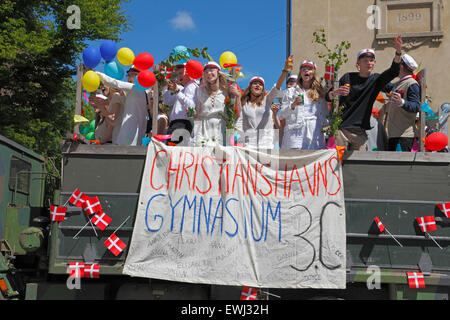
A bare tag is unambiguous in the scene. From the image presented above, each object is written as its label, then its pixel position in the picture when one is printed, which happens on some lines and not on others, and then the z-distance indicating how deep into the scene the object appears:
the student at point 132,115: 6.15
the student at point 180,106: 6.13
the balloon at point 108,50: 6.37
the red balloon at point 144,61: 6.01
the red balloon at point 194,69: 6.17
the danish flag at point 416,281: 4.88
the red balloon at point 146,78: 5.64
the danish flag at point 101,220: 5.15
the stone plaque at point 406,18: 14.43
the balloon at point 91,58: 6.05
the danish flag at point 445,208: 4.94
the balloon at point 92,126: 7.66
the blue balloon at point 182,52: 6.27
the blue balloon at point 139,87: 5.82
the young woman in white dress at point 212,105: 5.81
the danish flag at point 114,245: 5.14
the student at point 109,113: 6.40
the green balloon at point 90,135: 7.36
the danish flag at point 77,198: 5.18
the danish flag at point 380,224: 4.93
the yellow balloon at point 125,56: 6.27
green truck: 4.95
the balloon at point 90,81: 5.61
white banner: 5.05
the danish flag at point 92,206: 5.15
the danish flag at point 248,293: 5.04
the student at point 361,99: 5.57
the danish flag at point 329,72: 5.57
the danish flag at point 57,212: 5.17
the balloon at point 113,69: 6.38
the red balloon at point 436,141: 5.21
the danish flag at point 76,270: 5.10
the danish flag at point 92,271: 5.08
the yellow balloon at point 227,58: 6.66
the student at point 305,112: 5.77
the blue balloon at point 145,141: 5.82
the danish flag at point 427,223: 4.91
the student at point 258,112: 5.88
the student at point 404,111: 5.52
